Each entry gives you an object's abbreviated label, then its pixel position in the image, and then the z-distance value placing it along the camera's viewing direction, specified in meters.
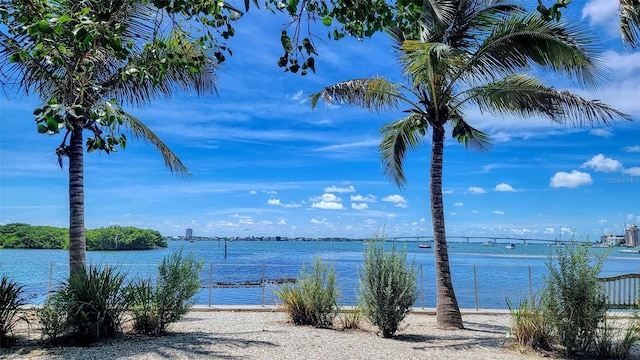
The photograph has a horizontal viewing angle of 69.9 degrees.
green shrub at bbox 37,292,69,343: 6.79
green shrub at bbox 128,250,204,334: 7.52
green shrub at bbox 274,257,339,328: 8.70
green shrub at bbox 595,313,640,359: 6.75
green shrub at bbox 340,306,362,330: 8.63
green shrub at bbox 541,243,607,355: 6.86
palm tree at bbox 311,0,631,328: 8.09
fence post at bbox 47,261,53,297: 11.25
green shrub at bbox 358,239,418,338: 8.05
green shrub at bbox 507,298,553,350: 7.15
